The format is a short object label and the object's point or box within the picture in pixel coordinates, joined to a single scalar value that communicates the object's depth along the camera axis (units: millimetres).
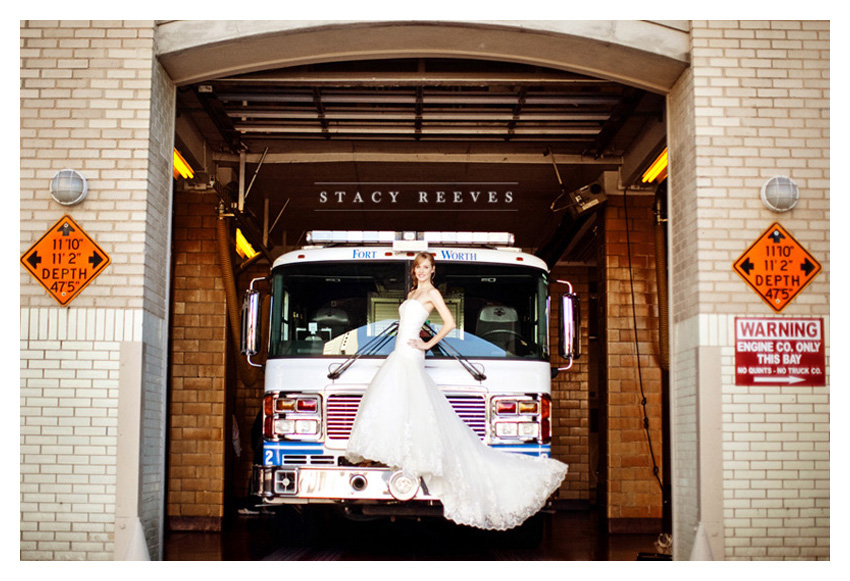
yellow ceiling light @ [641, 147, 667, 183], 10961
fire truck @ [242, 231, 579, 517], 7879
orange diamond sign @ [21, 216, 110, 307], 7590
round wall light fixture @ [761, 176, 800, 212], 7734
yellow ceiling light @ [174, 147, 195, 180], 11280
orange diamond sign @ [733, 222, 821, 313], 7703
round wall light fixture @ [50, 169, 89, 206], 7625
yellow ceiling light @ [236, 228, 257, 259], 13616
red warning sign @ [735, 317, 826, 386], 7613
